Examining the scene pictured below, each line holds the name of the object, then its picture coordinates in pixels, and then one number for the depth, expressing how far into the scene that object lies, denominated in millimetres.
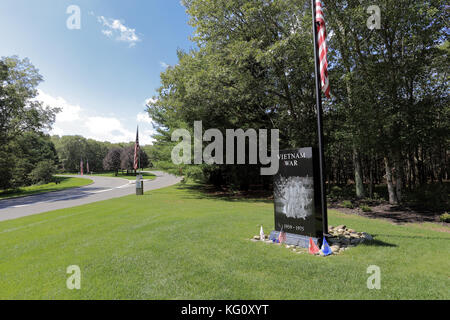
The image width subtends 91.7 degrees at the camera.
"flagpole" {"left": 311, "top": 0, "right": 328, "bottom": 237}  5734
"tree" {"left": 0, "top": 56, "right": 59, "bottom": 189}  24844
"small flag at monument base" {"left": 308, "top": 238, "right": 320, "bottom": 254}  5359
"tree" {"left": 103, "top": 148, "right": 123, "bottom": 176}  58719
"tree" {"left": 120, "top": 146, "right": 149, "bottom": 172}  56000
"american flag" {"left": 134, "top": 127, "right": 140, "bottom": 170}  19139
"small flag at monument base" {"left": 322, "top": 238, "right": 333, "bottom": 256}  5289
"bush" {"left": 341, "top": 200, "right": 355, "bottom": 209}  13586
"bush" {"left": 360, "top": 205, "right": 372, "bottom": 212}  12287
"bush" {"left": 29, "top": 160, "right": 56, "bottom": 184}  36688
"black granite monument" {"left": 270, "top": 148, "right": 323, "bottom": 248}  5879
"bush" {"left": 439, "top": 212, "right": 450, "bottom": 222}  9680
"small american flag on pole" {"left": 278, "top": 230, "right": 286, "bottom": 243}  6258
